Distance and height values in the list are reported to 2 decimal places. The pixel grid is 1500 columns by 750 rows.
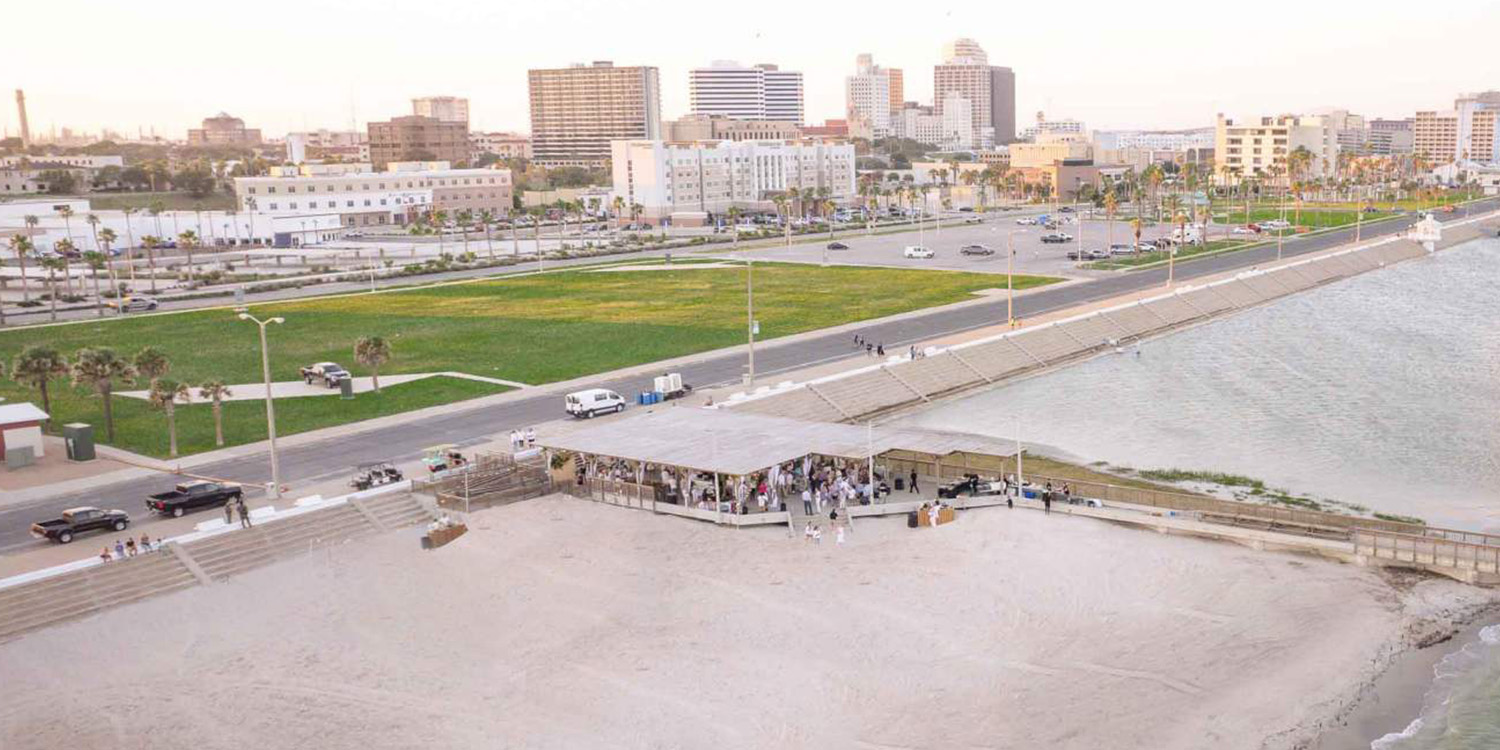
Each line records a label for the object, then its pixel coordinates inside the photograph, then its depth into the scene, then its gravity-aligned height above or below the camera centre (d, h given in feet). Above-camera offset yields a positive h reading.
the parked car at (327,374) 194.90 -28.52
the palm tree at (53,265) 335.06 -18.49
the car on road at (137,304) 318.45 -27.01
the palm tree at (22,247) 362.12 -13.03
